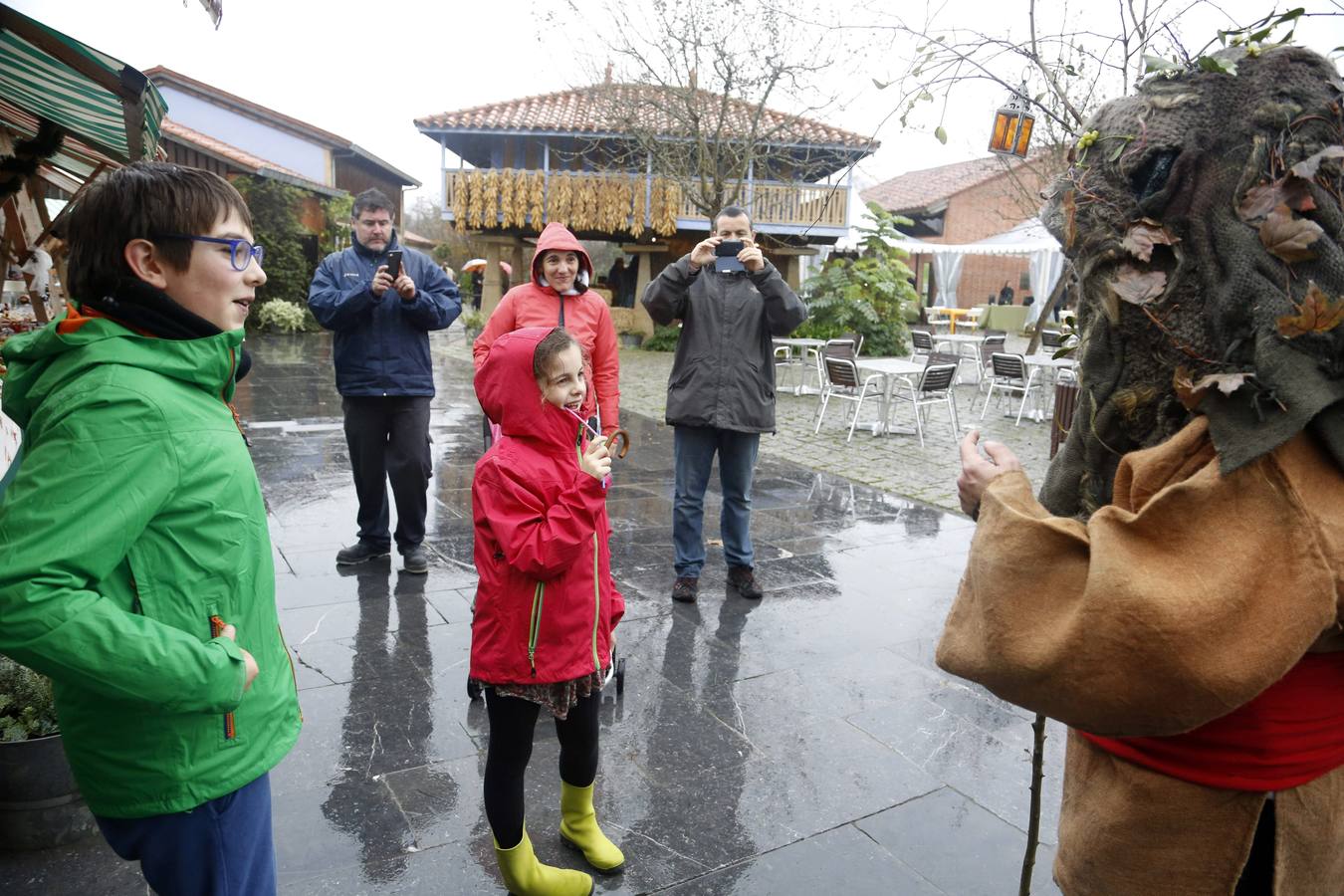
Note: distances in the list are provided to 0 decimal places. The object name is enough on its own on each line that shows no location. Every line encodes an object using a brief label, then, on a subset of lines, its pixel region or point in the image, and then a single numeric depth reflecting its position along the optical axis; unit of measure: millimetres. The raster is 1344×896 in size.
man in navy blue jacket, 4805
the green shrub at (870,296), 19344
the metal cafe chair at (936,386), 10531
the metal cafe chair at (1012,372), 11891
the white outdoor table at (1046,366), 11023
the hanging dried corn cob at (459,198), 22859
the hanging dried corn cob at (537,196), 22672
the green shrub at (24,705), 2557
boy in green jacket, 1306
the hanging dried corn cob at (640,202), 22688
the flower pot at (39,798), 2486
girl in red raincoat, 2312
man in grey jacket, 4715
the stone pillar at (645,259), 24656
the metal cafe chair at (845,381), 10586
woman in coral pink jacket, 4715
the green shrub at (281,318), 21047
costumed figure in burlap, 1148
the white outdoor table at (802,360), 13845
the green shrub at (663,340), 21938
